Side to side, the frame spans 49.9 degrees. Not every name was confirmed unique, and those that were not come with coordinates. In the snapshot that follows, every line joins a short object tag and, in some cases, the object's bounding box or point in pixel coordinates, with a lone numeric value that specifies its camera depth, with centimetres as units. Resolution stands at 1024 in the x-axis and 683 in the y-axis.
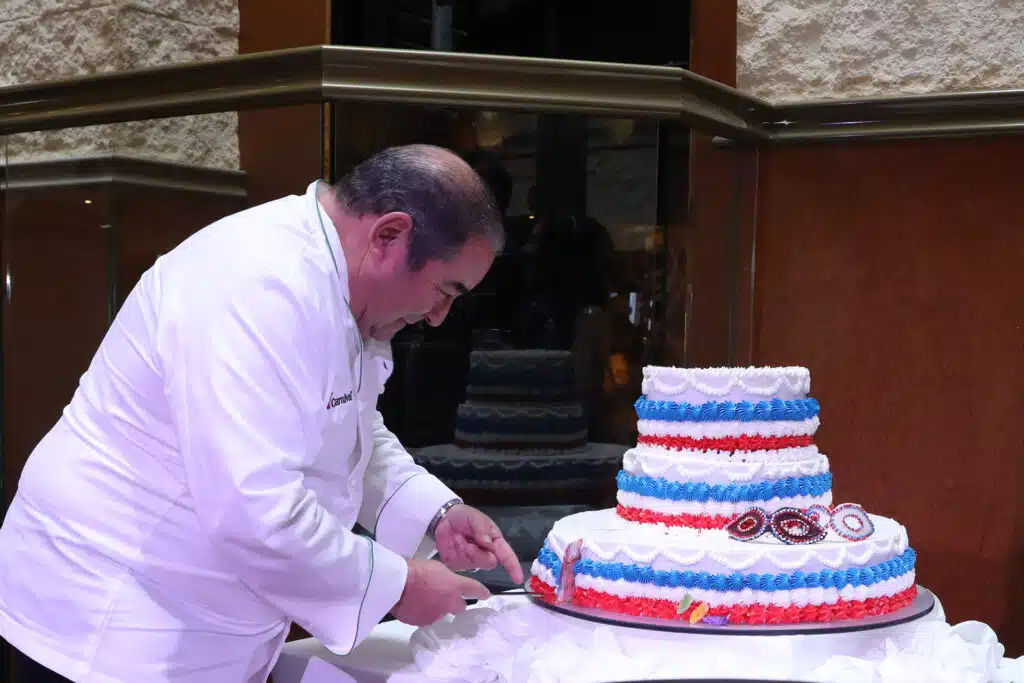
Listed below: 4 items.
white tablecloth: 156
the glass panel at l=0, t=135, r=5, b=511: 320
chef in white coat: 139
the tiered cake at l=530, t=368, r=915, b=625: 176
